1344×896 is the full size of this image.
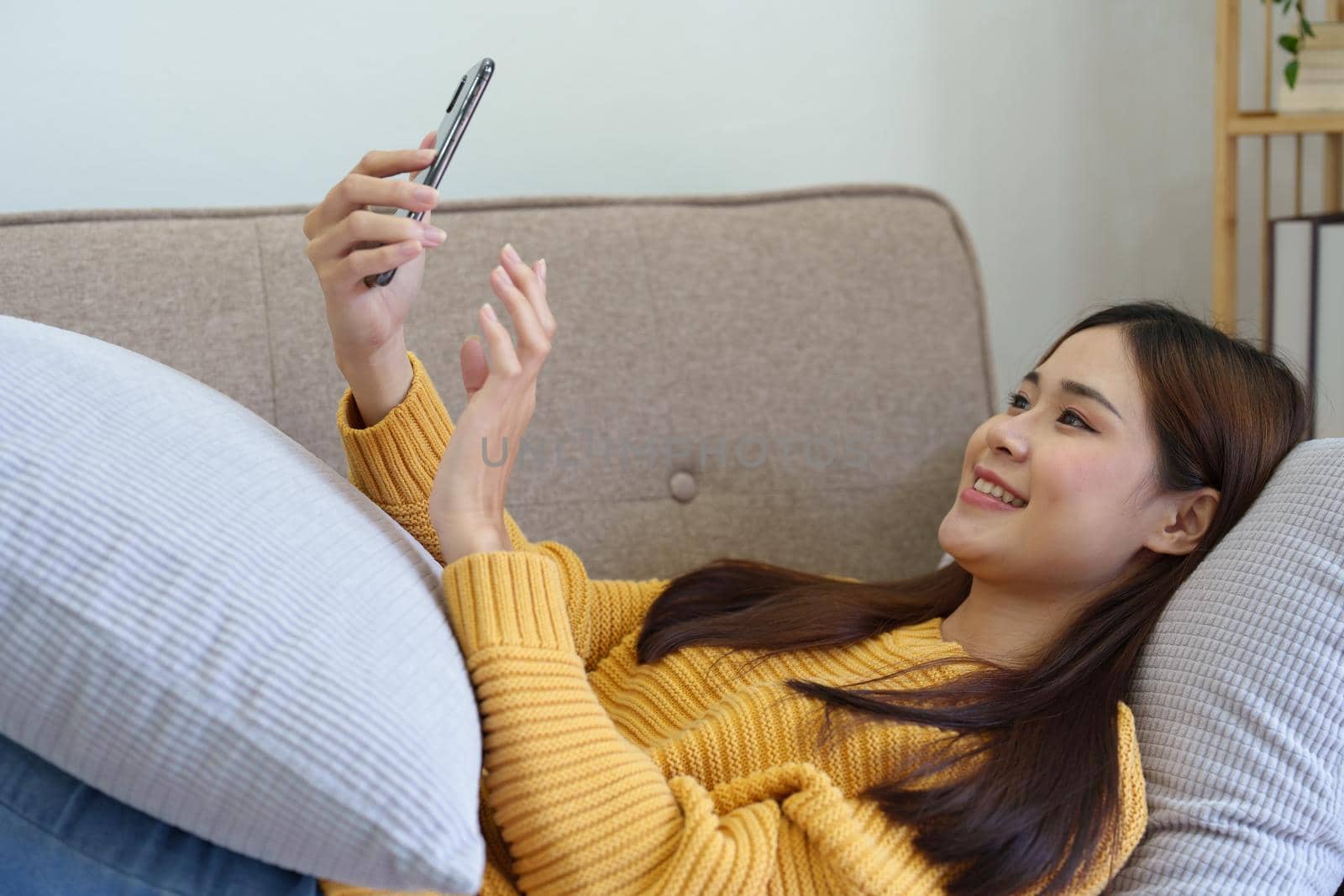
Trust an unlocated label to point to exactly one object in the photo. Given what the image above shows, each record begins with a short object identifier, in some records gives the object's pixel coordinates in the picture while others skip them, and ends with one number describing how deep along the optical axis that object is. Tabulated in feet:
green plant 4.83
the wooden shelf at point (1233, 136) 4.93
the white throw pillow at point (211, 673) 2.10
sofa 3.88
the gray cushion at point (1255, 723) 2.72
